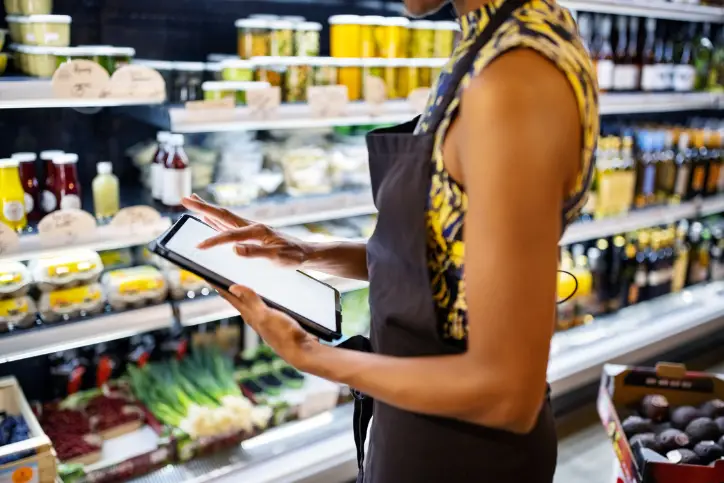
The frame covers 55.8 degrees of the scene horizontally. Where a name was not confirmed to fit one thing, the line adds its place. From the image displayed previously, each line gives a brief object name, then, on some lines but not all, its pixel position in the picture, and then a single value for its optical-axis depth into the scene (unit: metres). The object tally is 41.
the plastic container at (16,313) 1.80
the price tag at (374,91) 2.36
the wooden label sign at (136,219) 1.88
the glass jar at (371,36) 2.38
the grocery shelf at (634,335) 2.96
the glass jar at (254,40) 2.21
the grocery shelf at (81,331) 1.76
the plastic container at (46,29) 1.76
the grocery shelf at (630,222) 3.08
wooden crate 1.64
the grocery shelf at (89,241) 1.72
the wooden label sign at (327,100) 2.18
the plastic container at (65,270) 1.90
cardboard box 2.18
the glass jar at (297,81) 2.24
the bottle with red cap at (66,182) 1.89
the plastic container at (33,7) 1.80
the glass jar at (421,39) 2.50
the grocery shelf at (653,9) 2.75
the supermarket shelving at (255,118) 1.94
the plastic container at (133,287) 1.99
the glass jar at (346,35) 2.36
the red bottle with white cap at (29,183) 1.88
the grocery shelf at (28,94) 1.63
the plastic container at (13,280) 1.81
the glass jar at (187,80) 2.06
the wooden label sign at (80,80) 1.69
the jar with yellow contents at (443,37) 2.53
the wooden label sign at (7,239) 1.66
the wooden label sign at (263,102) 2.06
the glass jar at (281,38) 2.22
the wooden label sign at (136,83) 1.79
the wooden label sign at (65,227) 1.75
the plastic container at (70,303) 1.89
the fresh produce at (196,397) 2.17
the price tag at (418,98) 2.44
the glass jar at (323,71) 2.26
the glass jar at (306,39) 2.26
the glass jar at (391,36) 2.42
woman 0.77
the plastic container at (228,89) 2.06
